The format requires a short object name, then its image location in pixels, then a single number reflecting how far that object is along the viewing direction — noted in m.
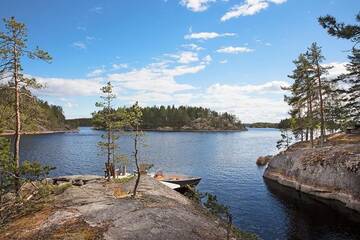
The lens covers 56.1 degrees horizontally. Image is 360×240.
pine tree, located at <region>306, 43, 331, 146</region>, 52.47
